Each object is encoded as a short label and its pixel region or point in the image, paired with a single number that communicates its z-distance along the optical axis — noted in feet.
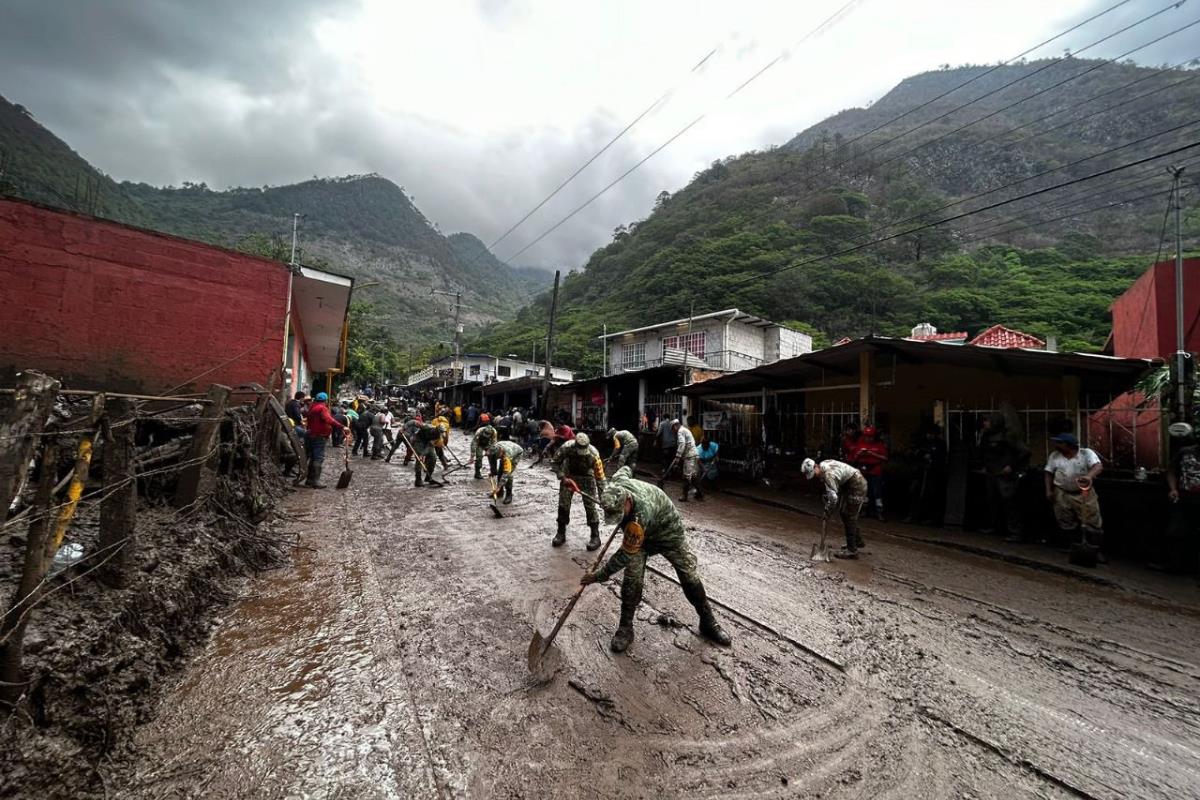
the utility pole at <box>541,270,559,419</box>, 65.87
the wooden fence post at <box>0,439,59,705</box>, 6.73
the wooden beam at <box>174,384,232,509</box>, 14.67
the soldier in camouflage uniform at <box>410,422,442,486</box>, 33.78
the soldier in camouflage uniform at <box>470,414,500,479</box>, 33.37
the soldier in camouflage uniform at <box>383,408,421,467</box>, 42.03
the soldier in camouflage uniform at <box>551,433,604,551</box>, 19.95
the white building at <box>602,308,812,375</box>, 95.30
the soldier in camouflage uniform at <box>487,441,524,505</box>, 26.91
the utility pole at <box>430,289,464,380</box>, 97.96
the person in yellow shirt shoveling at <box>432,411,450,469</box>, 34.83
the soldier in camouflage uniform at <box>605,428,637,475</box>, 22.17
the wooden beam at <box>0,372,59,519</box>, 6.25
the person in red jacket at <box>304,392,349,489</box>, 28.63
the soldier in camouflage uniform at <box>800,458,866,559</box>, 19.17
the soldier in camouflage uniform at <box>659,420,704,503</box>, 31.50
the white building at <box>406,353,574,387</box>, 147.02
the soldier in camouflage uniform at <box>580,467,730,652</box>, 11.74
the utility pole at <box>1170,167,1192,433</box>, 17.94
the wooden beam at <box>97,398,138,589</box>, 10.07
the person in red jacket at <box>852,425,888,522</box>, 26.13
